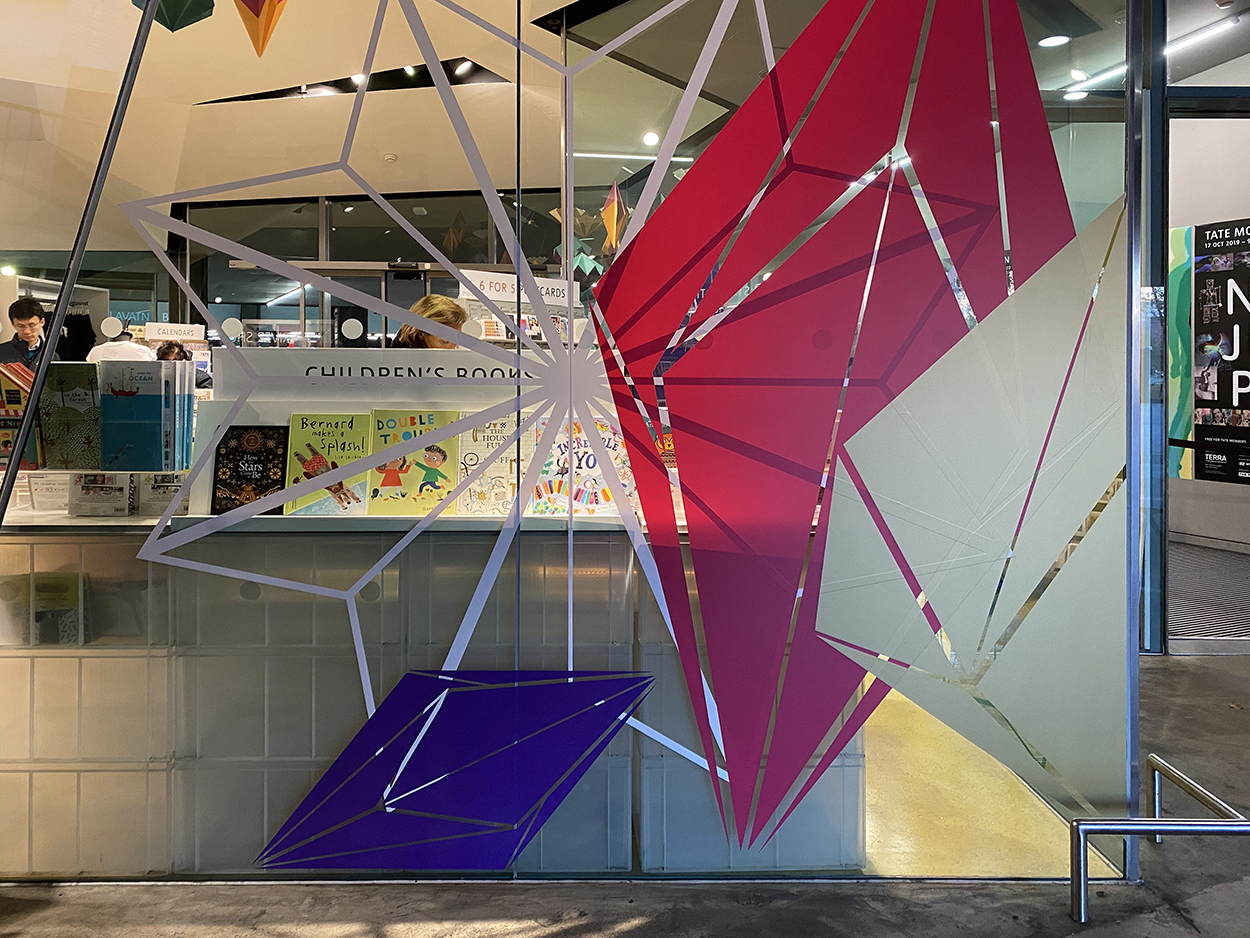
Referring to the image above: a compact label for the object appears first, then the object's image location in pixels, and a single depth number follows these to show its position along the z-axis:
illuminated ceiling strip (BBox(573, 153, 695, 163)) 2.00
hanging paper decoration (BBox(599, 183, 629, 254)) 2.01
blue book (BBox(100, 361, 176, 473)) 2.01
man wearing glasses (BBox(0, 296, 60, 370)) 2.03
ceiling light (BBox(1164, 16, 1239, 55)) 4.15
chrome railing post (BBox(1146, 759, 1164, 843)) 2.16
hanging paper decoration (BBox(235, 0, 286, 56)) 1.98
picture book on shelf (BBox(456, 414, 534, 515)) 2.04
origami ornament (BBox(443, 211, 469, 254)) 2.01
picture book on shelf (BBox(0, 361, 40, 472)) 2.05
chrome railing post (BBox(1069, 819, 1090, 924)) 1.92
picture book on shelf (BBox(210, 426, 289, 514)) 2.02
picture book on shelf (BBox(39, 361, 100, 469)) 2.03
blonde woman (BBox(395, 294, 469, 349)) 2.02
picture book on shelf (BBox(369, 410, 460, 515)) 2.04
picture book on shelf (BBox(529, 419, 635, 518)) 2.04
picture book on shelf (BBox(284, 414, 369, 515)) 2.03
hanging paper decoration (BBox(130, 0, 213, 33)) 1.97
